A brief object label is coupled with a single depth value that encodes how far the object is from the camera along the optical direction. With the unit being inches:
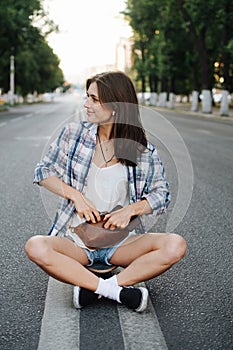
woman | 141.2
